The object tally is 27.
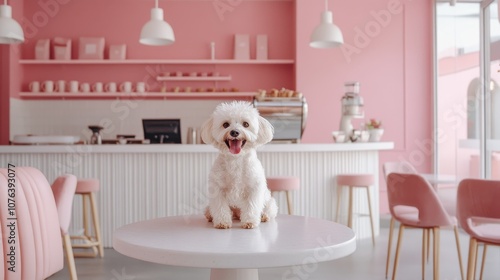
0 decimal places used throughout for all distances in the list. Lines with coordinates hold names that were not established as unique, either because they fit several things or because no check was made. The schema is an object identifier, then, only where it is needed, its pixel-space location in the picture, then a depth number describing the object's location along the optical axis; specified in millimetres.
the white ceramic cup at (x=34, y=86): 7363
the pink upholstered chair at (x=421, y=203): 3473
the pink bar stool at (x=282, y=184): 4645
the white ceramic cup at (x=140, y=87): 7387
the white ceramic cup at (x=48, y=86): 7298
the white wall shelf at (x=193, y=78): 7505
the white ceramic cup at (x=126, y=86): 7353
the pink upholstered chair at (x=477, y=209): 2908
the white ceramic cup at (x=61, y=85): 7324
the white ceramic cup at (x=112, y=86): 7406
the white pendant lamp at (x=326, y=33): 5592
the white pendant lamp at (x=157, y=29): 5461
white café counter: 5105
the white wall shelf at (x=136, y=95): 7355
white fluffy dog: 1897
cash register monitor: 5563
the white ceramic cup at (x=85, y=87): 7410
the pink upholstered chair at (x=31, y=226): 1957
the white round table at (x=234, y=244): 1521
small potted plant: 5738
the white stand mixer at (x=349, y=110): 5686
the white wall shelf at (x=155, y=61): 7387
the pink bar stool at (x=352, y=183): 5117
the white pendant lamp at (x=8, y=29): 5129
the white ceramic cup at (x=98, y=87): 7387
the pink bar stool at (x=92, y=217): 4586
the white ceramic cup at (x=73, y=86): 7340
